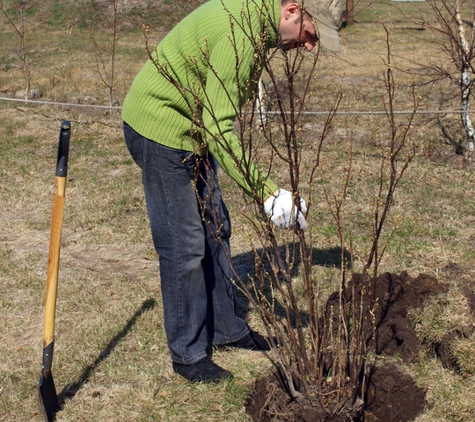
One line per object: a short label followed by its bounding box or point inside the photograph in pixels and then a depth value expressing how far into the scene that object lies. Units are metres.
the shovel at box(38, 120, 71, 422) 2.87
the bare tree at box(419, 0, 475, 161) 6.25
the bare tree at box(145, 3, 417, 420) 2.45
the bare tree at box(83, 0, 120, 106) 17.05
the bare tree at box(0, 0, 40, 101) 20.04
